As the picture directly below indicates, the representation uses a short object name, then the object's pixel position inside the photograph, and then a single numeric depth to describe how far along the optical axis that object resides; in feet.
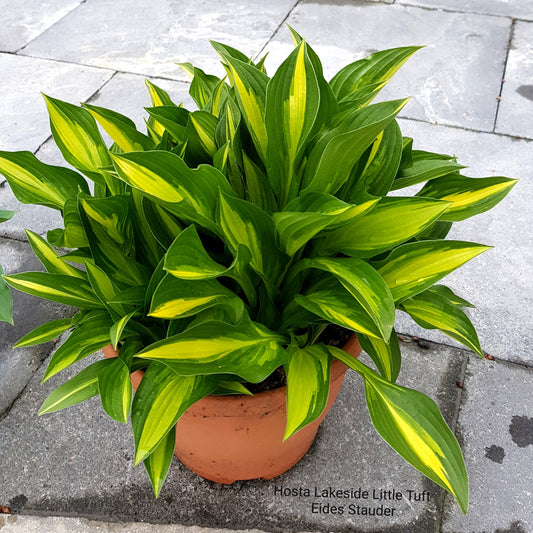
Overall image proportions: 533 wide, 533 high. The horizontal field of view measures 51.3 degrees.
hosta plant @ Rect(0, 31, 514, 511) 2.96
